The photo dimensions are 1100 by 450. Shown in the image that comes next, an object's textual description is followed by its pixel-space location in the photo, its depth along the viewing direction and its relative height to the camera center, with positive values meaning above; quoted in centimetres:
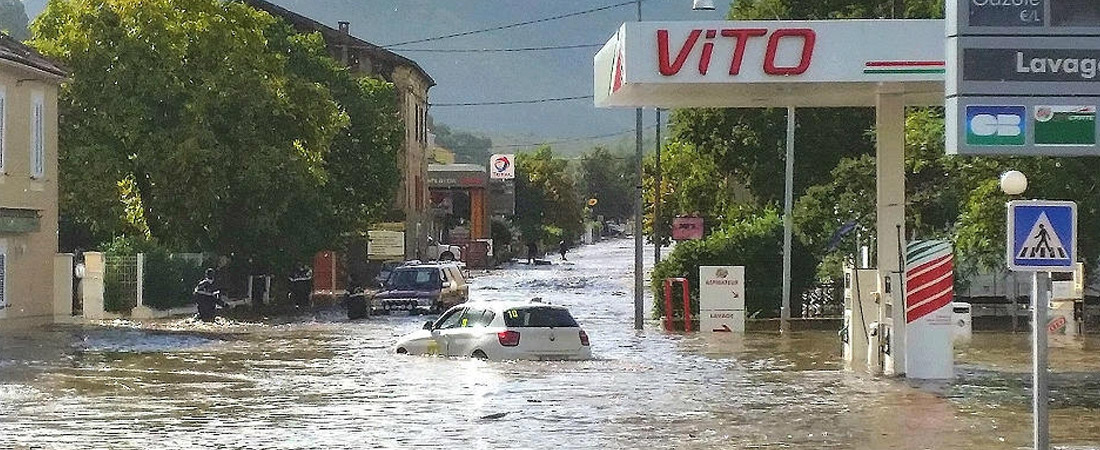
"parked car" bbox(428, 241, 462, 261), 8905 +9
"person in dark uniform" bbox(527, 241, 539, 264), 11125 +5
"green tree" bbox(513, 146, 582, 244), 14025 +455
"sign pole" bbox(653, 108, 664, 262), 6619 +214
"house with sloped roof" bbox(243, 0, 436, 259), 8656 +913
